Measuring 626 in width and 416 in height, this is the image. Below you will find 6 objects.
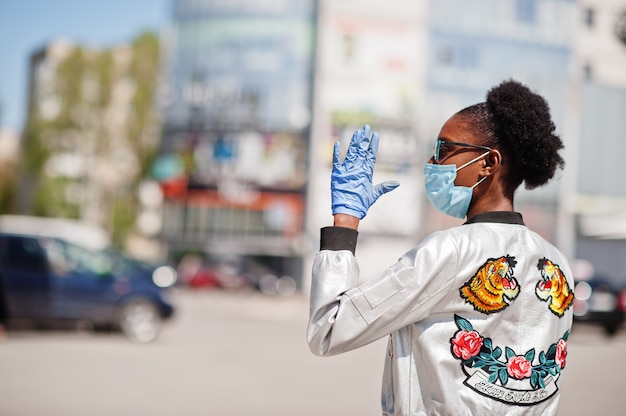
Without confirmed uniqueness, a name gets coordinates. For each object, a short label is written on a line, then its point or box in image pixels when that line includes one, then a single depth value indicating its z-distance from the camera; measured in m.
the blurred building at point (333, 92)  42.09
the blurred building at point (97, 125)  44.06
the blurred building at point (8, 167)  70.11
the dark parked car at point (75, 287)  13.22
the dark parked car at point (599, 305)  17.45
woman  1.96
